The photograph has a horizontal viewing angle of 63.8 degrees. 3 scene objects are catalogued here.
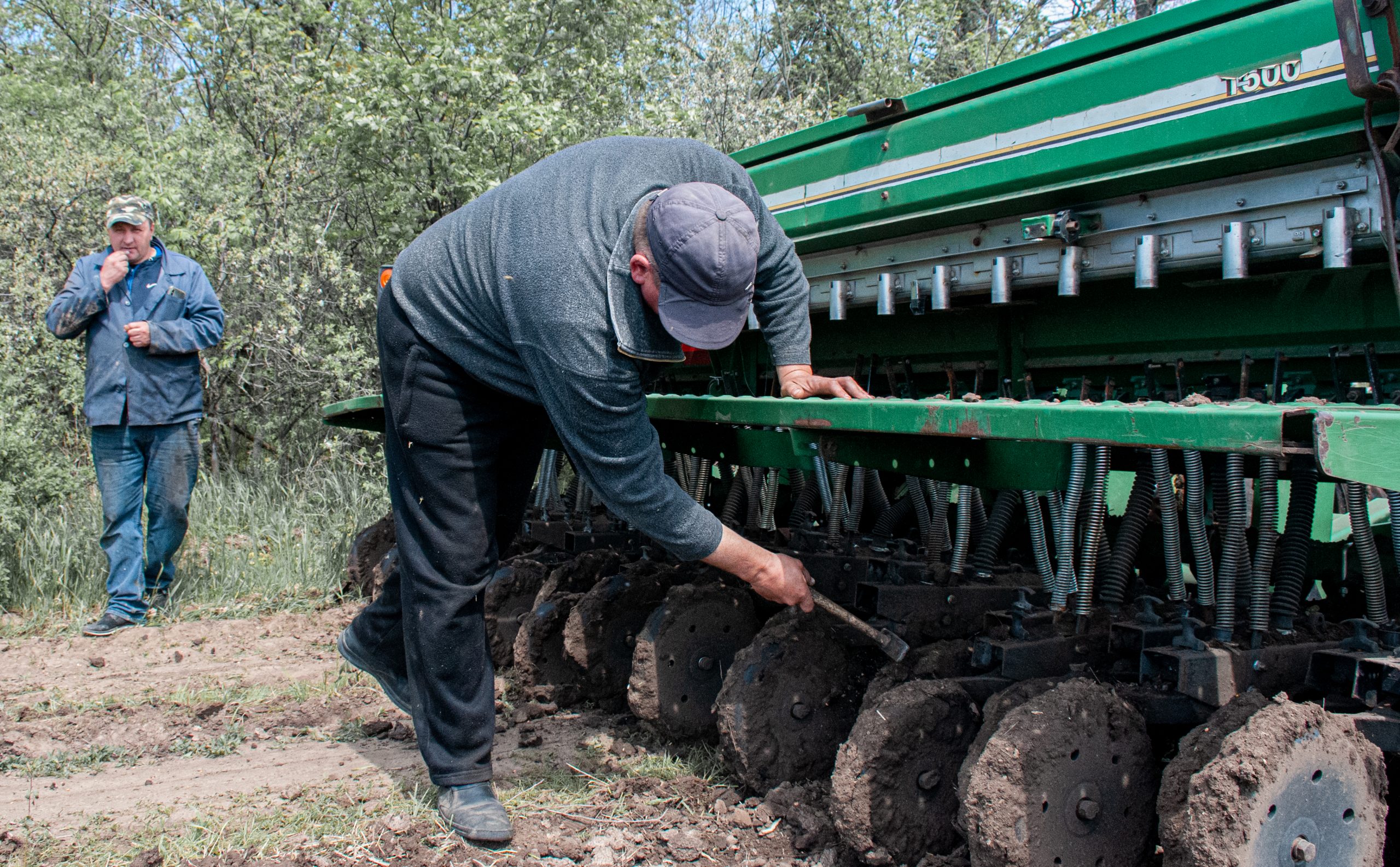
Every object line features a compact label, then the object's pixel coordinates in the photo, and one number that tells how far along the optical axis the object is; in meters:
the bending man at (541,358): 2.37
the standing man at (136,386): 5.04
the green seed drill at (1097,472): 2.07
